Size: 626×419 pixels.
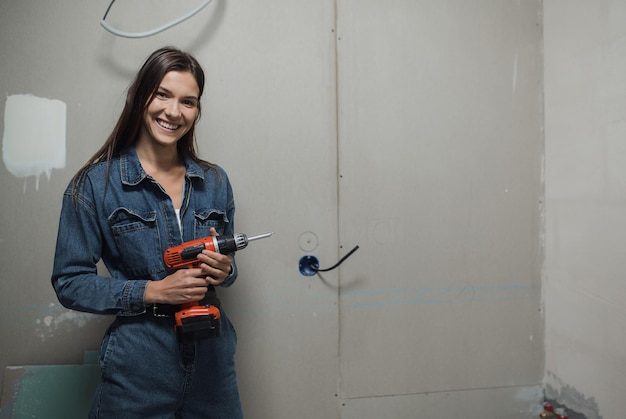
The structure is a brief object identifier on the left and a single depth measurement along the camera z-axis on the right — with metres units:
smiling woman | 1.05
